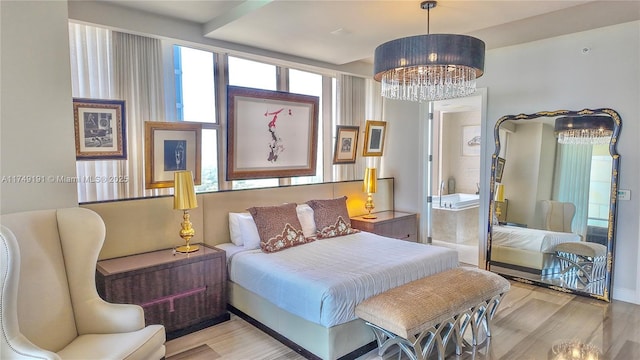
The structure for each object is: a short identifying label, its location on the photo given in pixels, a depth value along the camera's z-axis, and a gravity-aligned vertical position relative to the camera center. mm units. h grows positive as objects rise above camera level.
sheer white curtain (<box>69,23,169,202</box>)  3209 +615
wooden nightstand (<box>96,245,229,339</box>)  2809 -1070
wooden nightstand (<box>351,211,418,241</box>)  4844 -966
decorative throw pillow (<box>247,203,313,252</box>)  3582 -743
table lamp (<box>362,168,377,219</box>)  5073 -391
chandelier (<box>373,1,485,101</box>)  2430 +597
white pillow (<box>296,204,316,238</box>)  4157 -765
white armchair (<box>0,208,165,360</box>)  1827 -807
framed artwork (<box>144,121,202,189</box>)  3467 +21
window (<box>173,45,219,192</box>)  3842 +576
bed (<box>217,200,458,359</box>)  2613 -1002
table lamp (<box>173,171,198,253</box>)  3252 -406
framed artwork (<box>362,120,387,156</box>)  5406 +227
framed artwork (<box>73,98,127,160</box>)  3064 +198
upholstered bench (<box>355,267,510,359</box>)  2407 -1076
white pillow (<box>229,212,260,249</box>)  3672 -786
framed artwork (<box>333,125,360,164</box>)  5160 +114
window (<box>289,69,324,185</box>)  4809 +845
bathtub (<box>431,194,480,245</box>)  6328 -1187
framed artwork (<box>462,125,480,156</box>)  7375 +254
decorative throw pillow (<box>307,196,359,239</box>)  4184 -757
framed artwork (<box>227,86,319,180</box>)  4078 +223
